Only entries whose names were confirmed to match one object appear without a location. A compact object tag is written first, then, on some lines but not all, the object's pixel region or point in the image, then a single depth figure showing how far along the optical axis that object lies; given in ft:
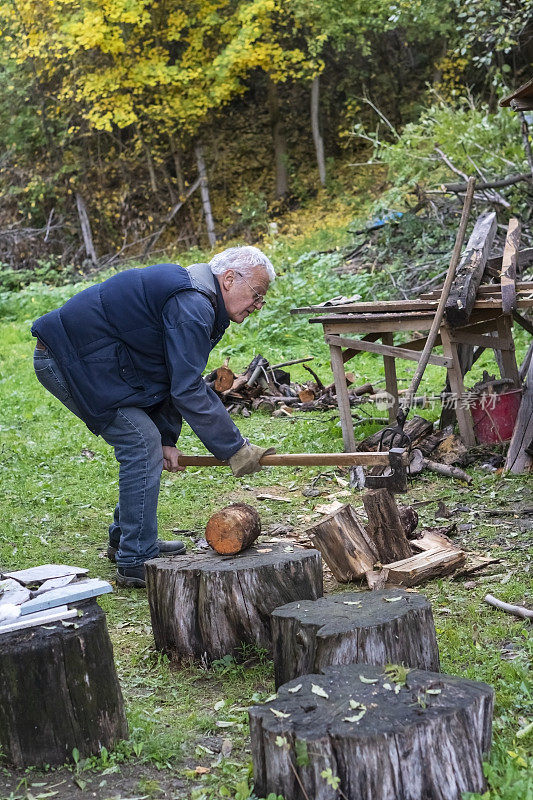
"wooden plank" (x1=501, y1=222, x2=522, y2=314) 20.98
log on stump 13.58
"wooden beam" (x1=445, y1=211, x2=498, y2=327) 21.80
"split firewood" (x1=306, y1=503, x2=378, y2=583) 15.64
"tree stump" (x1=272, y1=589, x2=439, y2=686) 10.44
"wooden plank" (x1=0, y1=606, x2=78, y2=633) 9.86
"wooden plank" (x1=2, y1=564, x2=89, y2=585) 11.96
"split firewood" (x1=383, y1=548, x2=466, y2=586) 15.11
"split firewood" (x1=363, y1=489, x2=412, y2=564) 15.98
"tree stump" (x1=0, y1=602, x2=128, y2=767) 9.64
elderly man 14.23
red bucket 23.12
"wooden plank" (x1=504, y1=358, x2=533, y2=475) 21.38
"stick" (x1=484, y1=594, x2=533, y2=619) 13.32
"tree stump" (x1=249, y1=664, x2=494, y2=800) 8.23
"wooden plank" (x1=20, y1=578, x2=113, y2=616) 10.42
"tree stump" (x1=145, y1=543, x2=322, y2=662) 12.67
